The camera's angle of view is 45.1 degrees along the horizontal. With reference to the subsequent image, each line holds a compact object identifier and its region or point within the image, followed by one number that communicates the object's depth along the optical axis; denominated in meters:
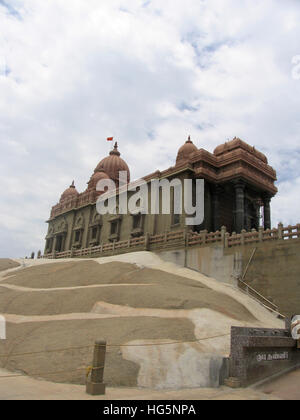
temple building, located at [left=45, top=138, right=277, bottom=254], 31.88
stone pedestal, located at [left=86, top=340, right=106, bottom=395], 8.66
